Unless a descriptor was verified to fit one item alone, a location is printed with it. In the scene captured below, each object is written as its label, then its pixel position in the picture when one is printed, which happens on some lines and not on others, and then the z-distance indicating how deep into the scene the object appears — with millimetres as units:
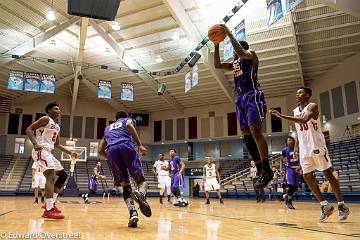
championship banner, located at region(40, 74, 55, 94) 17906
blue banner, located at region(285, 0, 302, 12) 9305
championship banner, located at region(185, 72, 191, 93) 17748
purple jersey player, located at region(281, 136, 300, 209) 9141
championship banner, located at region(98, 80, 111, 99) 19266
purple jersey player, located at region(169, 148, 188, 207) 10516
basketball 3982
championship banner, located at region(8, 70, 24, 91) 17281
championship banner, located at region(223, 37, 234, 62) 12714
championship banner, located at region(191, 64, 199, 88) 17050
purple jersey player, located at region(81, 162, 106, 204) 16372
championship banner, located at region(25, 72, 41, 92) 17578
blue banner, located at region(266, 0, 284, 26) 10141
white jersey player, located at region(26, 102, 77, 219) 4955
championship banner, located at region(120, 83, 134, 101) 19469
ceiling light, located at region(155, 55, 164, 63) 21086
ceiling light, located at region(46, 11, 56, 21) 16391
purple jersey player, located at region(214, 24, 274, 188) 3709
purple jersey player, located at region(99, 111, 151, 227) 4359
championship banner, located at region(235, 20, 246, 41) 12844
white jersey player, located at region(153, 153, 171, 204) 12742
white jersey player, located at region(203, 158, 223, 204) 13266
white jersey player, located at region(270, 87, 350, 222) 4848
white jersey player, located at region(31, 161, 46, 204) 11164
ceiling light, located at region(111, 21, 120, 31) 17222
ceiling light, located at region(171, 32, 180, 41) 18327
